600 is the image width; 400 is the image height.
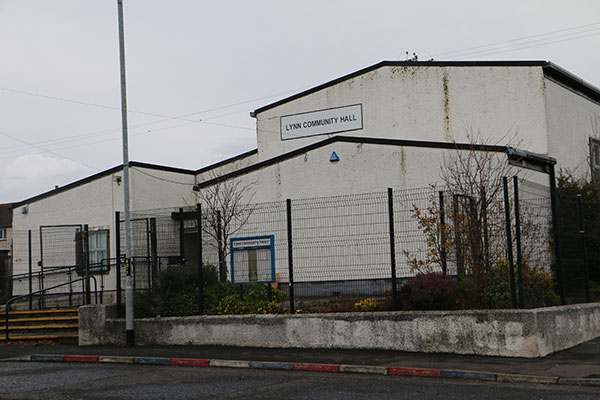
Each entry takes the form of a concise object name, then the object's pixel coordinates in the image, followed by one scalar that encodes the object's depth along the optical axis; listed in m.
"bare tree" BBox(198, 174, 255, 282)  16.98
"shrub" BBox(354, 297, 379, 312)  13.94
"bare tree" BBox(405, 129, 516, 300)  13.55
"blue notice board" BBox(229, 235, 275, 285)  15.21
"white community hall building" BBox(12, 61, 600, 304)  22.17
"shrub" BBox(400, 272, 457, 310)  13.17
